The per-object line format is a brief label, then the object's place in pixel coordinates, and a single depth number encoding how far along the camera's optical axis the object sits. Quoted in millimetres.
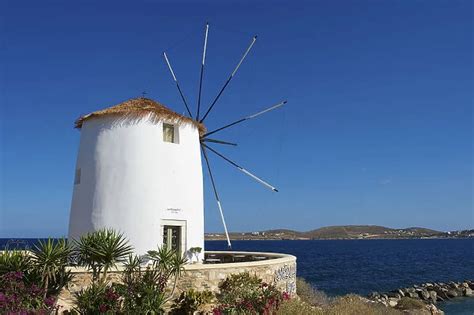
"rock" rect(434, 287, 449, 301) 33844
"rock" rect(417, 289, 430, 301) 33094
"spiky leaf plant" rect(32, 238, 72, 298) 12055
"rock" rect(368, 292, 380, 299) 31484
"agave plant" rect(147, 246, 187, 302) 13438
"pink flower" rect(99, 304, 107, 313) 11753
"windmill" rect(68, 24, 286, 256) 16219
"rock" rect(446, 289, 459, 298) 34647
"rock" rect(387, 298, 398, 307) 27686
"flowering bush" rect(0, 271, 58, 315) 10875
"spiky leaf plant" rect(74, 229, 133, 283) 12609
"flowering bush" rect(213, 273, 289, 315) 12766
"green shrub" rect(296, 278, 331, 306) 19419
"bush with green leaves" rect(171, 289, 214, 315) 13742
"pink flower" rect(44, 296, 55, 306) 11297
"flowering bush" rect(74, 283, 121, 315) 11953
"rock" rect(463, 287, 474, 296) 35394
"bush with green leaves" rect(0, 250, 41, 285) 12125
